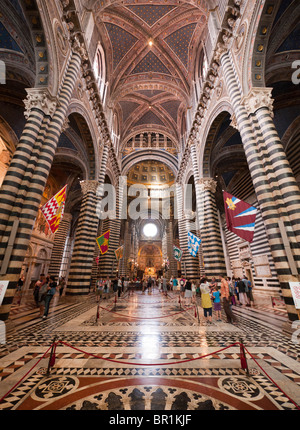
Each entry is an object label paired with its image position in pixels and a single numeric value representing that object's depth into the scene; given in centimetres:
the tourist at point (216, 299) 678
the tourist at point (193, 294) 983
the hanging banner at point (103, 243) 1216
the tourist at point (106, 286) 1366
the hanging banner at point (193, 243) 1097
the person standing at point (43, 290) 662
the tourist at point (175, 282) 1750
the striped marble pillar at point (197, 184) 1296
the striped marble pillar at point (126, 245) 2867
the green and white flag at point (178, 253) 1459
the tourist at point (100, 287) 1095
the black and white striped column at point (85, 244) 1112
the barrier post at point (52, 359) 290
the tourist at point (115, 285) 1339
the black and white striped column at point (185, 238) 1709
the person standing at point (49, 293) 649
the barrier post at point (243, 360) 289
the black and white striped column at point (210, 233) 1114
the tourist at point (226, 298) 596
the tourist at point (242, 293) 956
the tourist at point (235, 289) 1137
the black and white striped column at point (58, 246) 2127
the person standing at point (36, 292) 841
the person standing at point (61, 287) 1370
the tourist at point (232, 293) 918
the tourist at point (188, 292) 998
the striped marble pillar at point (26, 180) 544
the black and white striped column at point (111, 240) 1709
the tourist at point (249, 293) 984
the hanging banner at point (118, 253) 1587
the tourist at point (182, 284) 1446
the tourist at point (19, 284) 1261
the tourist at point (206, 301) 633
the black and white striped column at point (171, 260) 2899
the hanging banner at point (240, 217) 641
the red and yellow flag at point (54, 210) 661
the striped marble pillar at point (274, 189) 545
